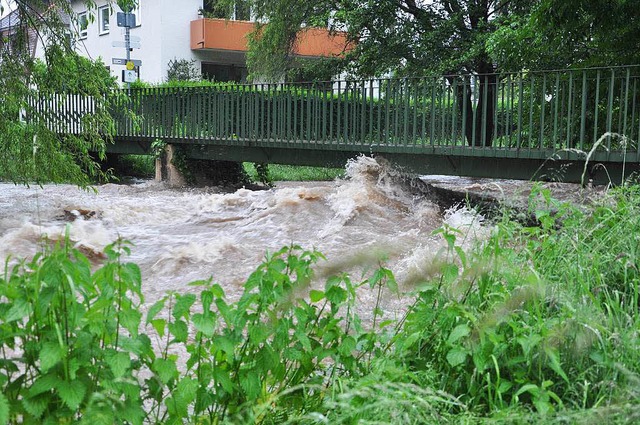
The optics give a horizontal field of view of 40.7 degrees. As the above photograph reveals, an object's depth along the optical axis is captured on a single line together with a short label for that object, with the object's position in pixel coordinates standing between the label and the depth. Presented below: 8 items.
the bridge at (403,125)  11.36
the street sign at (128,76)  22.30
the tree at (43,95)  10.92
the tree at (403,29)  20.05
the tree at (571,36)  11.54
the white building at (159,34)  34.19
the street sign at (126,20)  22.94
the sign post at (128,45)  22.38
